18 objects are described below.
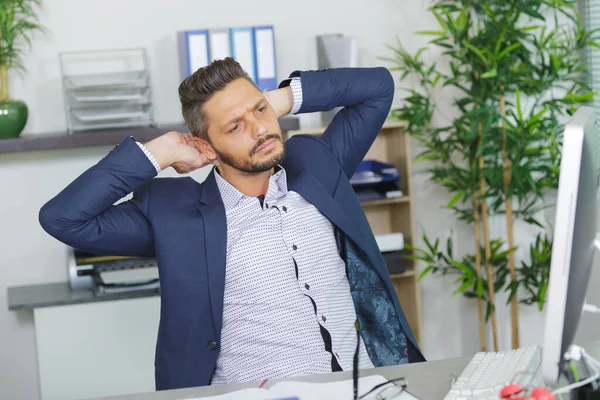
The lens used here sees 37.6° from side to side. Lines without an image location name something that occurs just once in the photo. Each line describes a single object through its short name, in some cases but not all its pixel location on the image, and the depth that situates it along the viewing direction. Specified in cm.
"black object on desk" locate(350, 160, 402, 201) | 357
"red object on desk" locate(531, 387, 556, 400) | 128
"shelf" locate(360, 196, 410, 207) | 361
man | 214
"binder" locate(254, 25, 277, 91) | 352
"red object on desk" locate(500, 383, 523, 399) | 137
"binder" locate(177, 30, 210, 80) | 347
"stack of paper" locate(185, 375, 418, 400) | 162
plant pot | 338
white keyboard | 149
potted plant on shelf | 339
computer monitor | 121
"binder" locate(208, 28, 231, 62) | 349
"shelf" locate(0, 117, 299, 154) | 335
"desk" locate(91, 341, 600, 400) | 170
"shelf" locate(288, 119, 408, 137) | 357
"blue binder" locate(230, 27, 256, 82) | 349
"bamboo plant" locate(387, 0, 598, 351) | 359
